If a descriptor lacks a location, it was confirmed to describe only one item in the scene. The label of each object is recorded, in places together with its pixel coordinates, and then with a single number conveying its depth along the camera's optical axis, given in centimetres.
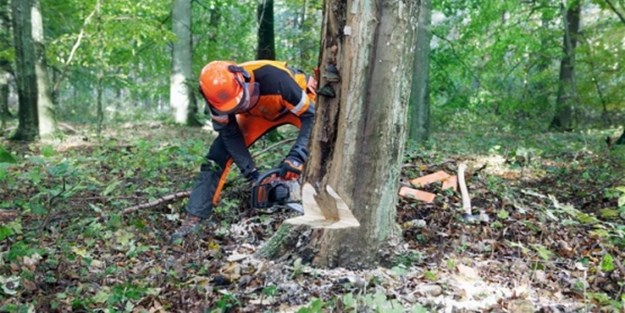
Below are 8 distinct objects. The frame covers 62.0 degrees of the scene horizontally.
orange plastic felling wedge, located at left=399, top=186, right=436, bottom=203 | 434
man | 431
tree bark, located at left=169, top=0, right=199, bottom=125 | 1379
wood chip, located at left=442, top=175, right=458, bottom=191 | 463
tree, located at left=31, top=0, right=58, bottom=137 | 979
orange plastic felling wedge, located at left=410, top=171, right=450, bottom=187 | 479
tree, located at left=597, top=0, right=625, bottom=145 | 934
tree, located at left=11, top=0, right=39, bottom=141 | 920
